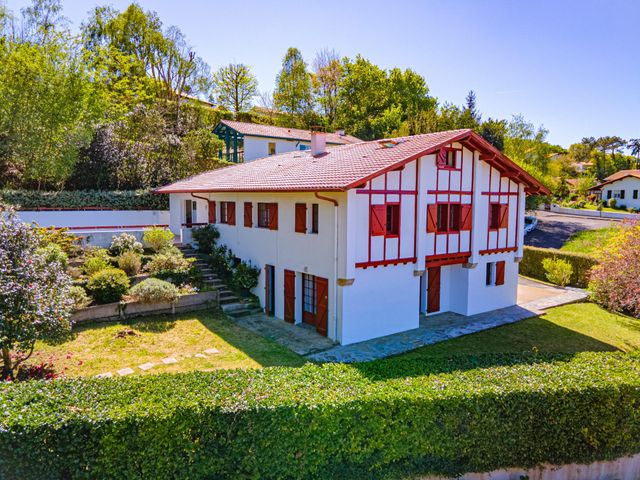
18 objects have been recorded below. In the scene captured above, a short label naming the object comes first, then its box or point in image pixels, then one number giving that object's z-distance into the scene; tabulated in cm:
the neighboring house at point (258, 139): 3002
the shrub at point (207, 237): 2138
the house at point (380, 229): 1466
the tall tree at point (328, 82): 5398
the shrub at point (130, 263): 1830
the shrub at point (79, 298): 1520
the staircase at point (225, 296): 1778
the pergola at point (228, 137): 3052
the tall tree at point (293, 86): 5166
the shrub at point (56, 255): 1409
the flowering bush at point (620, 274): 1770
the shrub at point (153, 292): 1634
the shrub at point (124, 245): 1971
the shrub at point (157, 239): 2039
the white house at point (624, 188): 5172
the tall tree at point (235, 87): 4662
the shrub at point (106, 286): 1602
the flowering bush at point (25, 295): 1013
